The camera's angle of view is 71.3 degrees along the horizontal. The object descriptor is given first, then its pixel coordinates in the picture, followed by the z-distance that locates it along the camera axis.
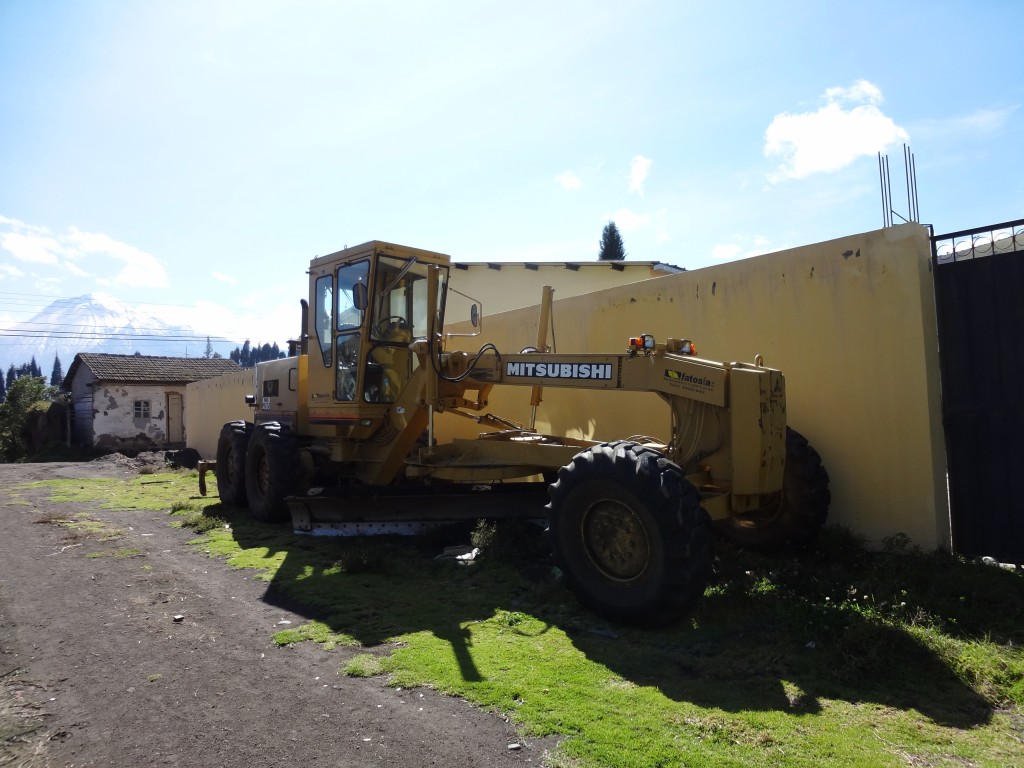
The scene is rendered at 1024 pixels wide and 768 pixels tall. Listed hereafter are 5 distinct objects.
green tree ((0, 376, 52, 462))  32.59
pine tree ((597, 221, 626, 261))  41.06
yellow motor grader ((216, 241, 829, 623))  4.78
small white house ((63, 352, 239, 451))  30.55
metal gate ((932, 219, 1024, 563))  5.61
